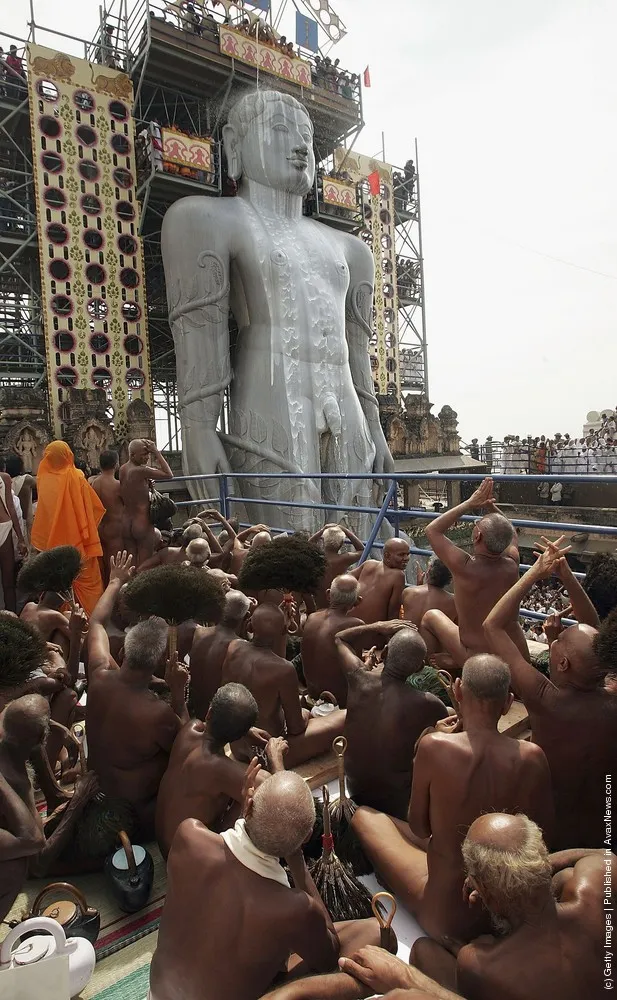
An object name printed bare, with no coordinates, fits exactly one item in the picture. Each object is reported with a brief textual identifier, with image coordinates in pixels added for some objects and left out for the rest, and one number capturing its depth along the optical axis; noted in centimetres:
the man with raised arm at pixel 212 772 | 205
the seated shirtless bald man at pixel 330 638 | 348
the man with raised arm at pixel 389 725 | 252
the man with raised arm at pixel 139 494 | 536
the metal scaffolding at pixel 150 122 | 1417
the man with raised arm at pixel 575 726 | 215
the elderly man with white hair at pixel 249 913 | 157
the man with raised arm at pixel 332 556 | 479
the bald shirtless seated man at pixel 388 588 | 417
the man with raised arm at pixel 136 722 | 248
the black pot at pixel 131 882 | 217
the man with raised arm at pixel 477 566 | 307
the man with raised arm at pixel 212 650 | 322
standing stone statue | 1279
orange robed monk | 524
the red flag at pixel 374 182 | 2084
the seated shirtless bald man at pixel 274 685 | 285
